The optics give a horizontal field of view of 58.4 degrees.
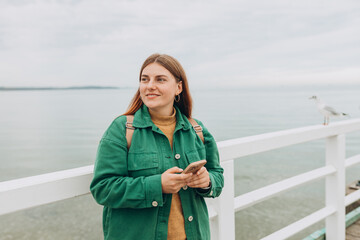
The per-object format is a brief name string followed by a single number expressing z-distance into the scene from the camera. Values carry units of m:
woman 1.14
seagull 3.20
